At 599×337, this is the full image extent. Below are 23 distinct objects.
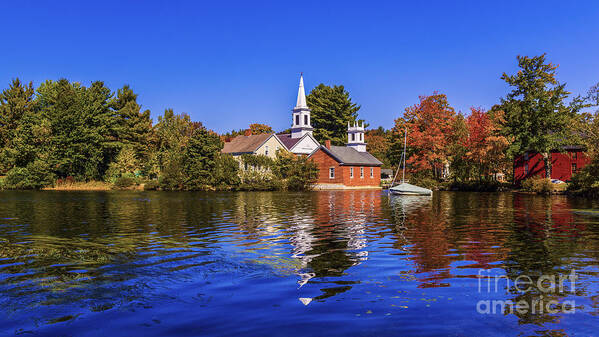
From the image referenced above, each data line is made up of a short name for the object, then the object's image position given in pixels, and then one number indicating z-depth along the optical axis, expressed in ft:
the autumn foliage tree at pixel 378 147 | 355.77
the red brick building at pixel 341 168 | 248.52
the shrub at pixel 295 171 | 217.15
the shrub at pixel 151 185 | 215.10
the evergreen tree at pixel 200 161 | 208.64
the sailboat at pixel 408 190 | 155.33
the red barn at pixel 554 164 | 190.29
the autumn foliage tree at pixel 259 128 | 407.03
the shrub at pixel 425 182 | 206.59
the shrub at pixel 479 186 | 198.39
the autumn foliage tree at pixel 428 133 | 219.00
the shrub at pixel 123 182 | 221.05
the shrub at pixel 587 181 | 145.38
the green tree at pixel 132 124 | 276.00
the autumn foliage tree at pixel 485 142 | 192.44
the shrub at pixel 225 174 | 207.62
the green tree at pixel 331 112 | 384.06
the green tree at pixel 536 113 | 182.80
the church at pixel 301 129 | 283.79
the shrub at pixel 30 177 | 213.25
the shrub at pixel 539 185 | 169.99
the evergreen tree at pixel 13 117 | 224.33
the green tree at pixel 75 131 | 219.82
